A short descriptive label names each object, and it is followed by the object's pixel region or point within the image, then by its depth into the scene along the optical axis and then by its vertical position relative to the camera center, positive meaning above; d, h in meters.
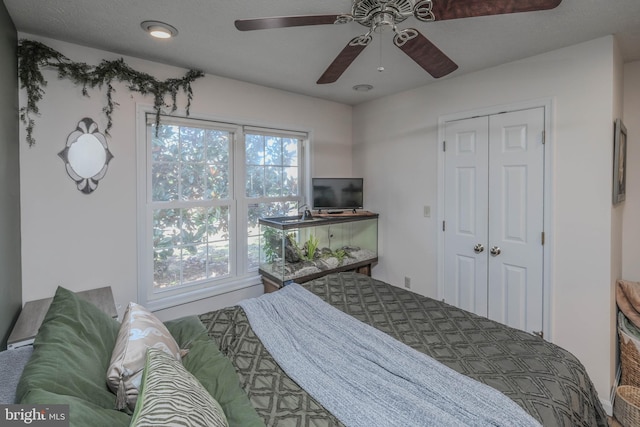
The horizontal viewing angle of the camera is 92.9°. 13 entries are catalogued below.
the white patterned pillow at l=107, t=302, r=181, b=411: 1.02 -0.54
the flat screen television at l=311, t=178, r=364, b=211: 3.47 +0.15
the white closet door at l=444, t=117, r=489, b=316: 2.75 -0.07
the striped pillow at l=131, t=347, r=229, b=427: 0.71 -0.50
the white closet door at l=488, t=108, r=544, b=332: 2.43 -0.10
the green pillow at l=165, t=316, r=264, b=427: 1.04 -0.69
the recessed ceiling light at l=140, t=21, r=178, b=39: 1.92 +1.15
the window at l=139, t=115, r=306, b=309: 2.64 +0.04
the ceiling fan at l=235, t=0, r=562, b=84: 1.22 +0.82
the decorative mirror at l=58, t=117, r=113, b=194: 2.21 +0.38
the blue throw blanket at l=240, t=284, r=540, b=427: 1.04 -0.70
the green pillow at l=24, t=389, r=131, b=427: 0.75 -0.53
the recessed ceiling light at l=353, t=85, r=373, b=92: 3.17 +1.26
